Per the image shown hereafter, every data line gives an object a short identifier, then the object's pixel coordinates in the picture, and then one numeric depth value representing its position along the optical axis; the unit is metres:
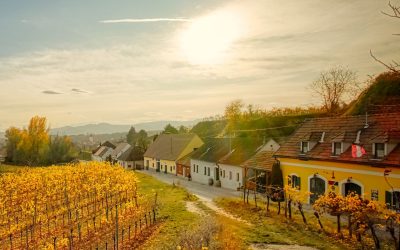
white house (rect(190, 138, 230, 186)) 48.47
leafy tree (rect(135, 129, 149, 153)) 89.09
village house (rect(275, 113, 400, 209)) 24.78
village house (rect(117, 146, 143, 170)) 80.84
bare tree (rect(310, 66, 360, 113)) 58.81
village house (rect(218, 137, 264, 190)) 41.88
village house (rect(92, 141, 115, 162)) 109.19
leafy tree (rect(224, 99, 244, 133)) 73.94
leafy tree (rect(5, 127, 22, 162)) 98.38
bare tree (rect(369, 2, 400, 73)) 7.33
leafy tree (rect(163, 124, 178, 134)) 92.34
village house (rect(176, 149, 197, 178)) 58.62
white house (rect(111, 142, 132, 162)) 95.76
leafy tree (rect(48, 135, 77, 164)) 91.12
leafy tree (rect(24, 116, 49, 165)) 91.56
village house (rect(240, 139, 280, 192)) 35.88
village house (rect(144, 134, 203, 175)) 64.44
